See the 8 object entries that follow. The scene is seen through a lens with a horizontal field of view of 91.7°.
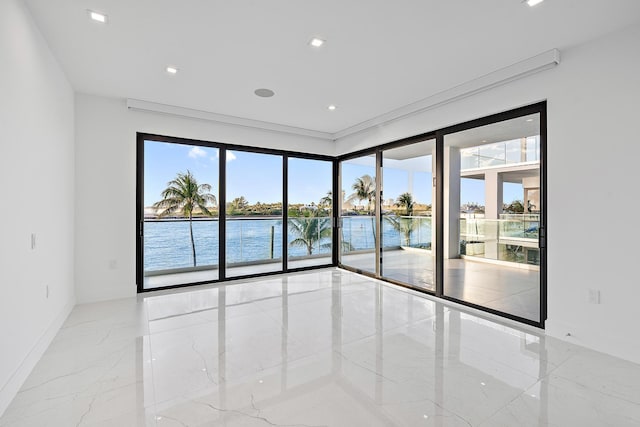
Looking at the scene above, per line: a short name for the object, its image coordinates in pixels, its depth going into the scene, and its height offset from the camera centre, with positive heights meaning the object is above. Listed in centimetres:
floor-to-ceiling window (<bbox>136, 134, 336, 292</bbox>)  462 +3
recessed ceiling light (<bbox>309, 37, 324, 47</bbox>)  271 +152
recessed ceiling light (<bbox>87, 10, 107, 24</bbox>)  238 +153
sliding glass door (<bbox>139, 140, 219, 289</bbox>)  459 -3
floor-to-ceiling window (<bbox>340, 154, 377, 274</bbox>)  558 +0
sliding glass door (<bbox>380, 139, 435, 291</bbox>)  459 -3
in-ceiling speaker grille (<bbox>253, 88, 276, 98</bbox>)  387 +153
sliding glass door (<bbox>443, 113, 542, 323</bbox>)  338 -3
